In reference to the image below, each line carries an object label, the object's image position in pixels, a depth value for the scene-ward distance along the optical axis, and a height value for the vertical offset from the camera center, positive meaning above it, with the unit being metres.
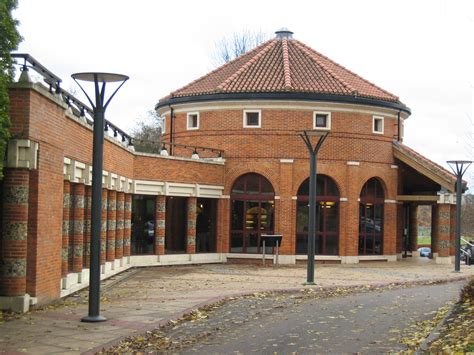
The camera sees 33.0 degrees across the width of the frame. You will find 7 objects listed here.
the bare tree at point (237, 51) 60.50 +11.73
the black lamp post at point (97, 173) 13.46 +0.52
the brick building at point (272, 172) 29.67 +1.38
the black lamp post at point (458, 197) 28.83 +0.47
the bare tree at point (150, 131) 62.94 +5.94
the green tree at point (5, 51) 12.78 +2.45
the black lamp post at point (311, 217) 22.16 -0.27
